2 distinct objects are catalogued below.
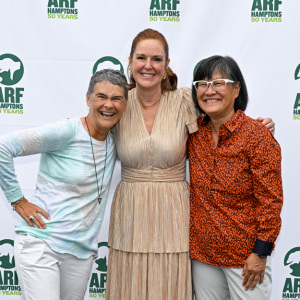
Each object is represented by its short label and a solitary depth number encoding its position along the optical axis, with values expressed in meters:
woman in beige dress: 1.84
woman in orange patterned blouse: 1.62
